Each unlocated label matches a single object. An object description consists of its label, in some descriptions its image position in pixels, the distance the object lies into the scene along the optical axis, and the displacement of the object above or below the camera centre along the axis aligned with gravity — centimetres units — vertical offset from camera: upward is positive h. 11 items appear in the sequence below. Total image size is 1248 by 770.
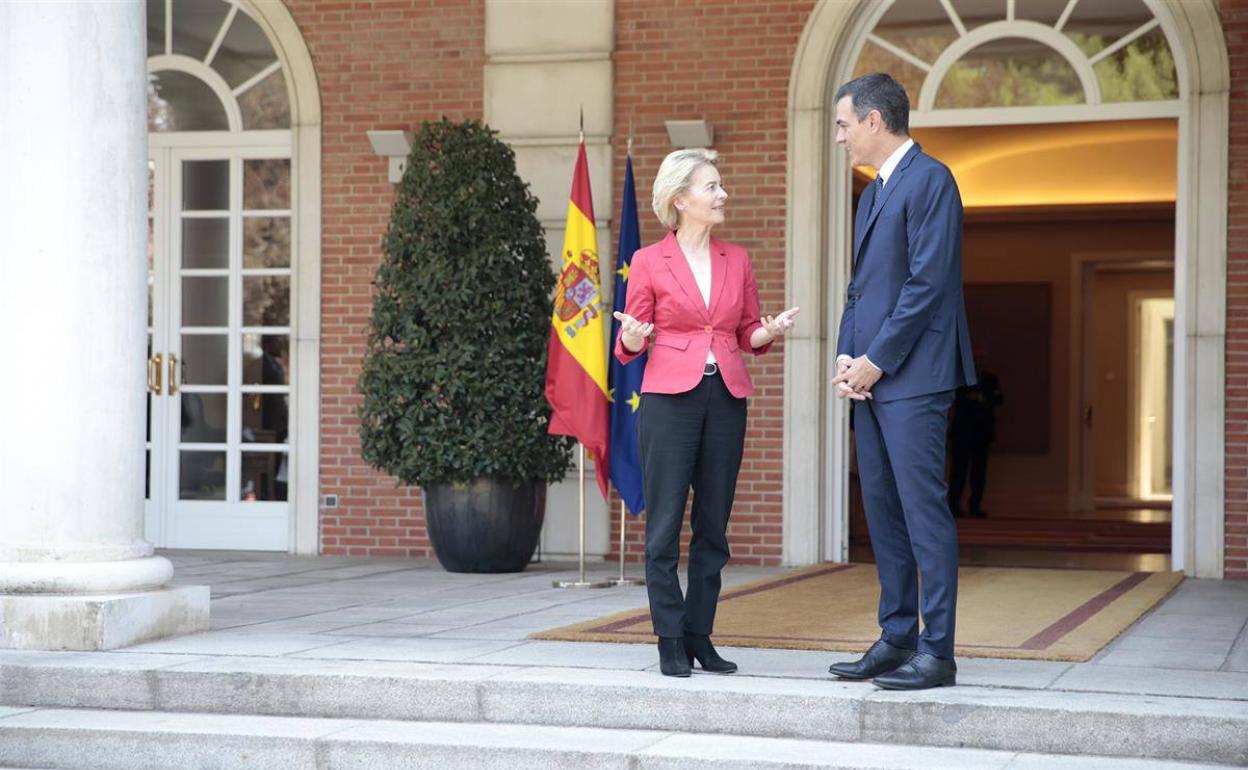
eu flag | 763 -10
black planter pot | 810 -68
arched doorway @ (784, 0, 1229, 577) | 821 +92
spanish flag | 763 +20
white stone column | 547 +20
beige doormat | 550 -88
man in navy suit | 442 +6
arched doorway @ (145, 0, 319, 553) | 962 +58
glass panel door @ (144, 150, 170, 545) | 968 +32
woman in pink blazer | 474 +0
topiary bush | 796 +28
